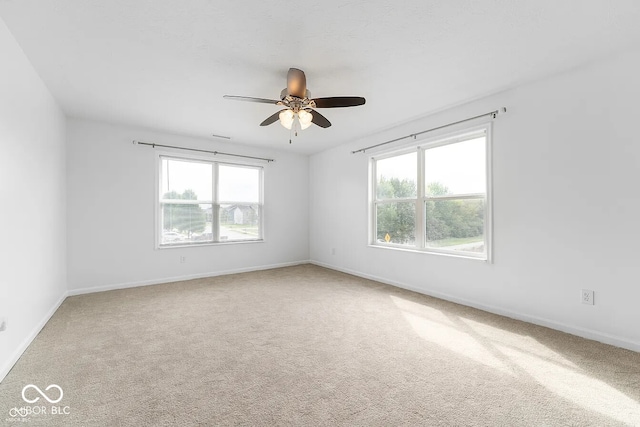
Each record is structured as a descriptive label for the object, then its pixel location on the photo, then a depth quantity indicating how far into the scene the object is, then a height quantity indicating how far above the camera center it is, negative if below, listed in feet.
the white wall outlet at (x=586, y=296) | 8.16 -2.40
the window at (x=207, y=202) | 15.29 +0.78
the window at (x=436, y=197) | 11.06 +0.84
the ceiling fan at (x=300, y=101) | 8.13 +3.42
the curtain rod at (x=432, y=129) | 10.19 +3.79
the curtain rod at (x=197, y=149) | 14.20 +3.72
